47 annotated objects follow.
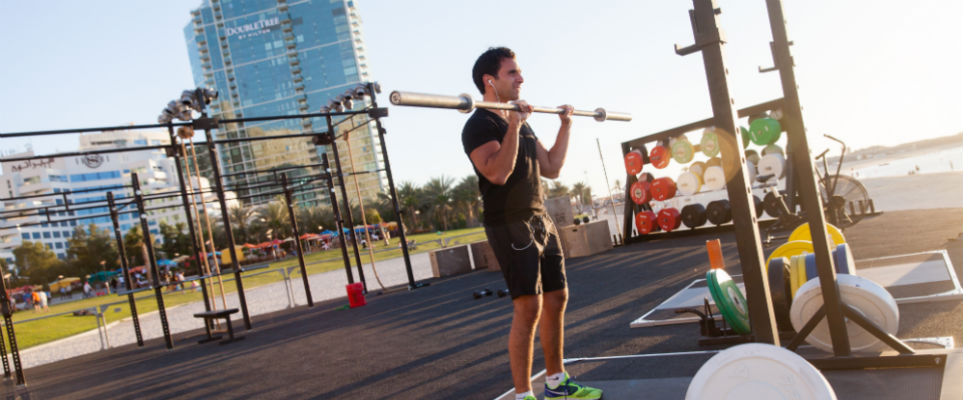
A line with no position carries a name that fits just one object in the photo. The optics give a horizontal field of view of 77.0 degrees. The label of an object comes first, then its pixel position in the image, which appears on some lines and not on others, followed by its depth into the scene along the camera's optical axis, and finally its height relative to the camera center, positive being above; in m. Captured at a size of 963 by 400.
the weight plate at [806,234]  3.53 -0.65
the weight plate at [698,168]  9.67 -0.29
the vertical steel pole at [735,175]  1.92 -0.11
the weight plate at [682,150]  9.79 +0.04
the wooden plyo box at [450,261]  11.41 -1.16
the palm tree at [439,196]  43.78 +0.38
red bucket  8.63 -1.09
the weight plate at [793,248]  3.37 -0.66
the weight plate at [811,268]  2.82 -0.65
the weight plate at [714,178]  9.31 -0.48
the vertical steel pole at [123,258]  7.60 +0.08
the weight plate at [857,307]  2.42 -0.76
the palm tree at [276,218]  39.09 +1.02
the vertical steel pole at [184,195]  7.05 +0.66
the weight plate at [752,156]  8.98 -0.26
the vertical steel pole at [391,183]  8.83 +0.40
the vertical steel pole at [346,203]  9.01 +0.27
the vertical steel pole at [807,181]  2.39 -0.21
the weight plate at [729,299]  2.90 -0.76
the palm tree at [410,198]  42.97 +0.63
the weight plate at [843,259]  2.87 -0.65
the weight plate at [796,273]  2.89 -0.67
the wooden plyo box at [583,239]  10.44 -1.14
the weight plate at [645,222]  10.70 -1.07
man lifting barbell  2.32 -0.15
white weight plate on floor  1.56 -0.62
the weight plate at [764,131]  8.27 +0.08
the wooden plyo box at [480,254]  11.64 -1.15
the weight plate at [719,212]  10.15 -1.09
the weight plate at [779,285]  2.96 -0.73
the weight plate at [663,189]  10.27 -0.54
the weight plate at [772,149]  8.54 -0.20
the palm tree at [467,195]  43.44 +0.11
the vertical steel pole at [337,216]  9.11 +0.09
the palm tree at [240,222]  39.50 +1.26
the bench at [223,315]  6.84 -0.77
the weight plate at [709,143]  9.35 +0.07
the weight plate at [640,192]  10.55 -0.52
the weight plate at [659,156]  10.14 +0.02
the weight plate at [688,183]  9.64 -0.49
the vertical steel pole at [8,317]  6.25 -0.31
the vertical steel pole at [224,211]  7.00 +0.38
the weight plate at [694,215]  10.52 -1.11
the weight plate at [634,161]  10.56 +0.03
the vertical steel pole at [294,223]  9.02 +0.11
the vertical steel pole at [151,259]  6.79 +0.00
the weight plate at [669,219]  10.58 -1.10
